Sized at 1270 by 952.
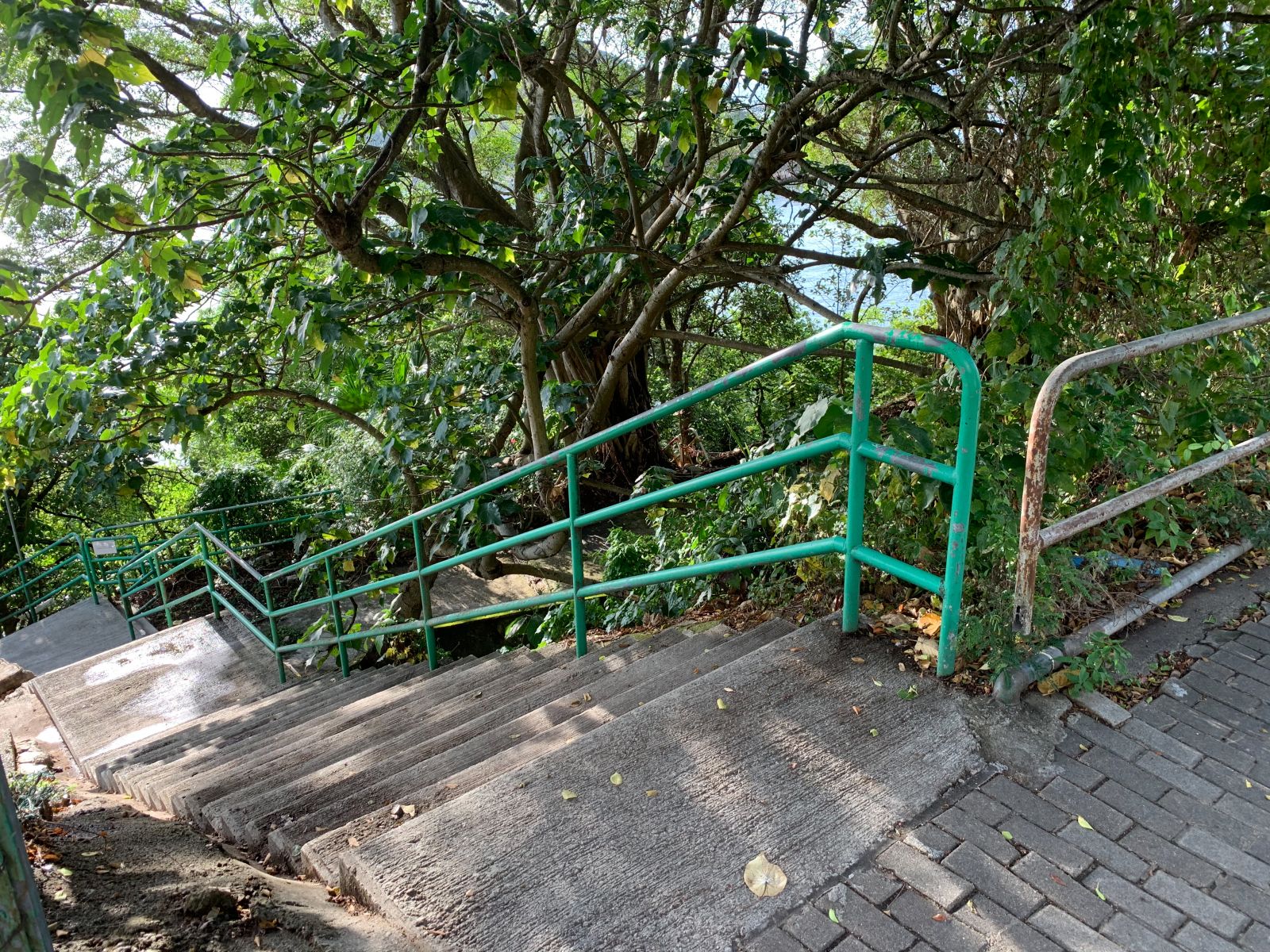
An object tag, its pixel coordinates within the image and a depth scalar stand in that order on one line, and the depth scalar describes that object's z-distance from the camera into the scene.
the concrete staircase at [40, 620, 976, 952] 1.97
